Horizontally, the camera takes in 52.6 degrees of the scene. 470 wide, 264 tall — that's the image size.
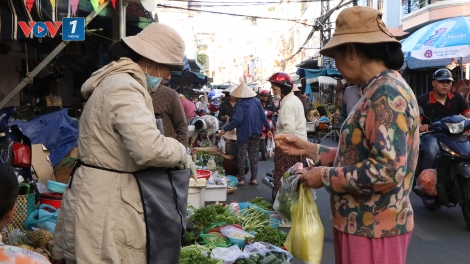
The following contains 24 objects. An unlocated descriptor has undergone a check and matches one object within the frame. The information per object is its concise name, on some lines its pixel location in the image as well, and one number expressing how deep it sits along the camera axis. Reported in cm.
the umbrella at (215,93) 3415
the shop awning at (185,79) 2185
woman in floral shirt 208
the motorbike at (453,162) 614
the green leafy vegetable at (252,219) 572
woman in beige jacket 233
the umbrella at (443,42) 1035
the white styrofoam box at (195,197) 624
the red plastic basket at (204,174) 732
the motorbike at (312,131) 1647
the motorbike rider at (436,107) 688
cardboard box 657
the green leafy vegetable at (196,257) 424
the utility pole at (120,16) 717
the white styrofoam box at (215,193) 686
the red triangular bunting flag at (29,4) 504
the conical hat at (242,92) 939
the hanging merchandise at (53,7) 538
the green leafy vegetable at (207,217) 549
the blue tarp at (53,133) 701
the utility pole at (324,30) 2675
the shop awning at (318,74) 2197
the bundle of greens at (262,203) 700
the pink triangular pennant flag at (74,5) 567
